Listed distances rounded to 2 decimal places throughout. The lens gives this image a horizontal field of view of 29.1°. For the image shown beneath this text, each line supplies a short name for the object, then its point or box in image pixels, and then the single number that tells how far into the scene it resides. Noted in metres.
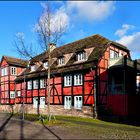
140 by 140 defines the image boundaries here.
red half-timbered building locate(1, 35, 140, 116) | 31.42
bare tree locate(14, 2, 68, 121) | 25.69
